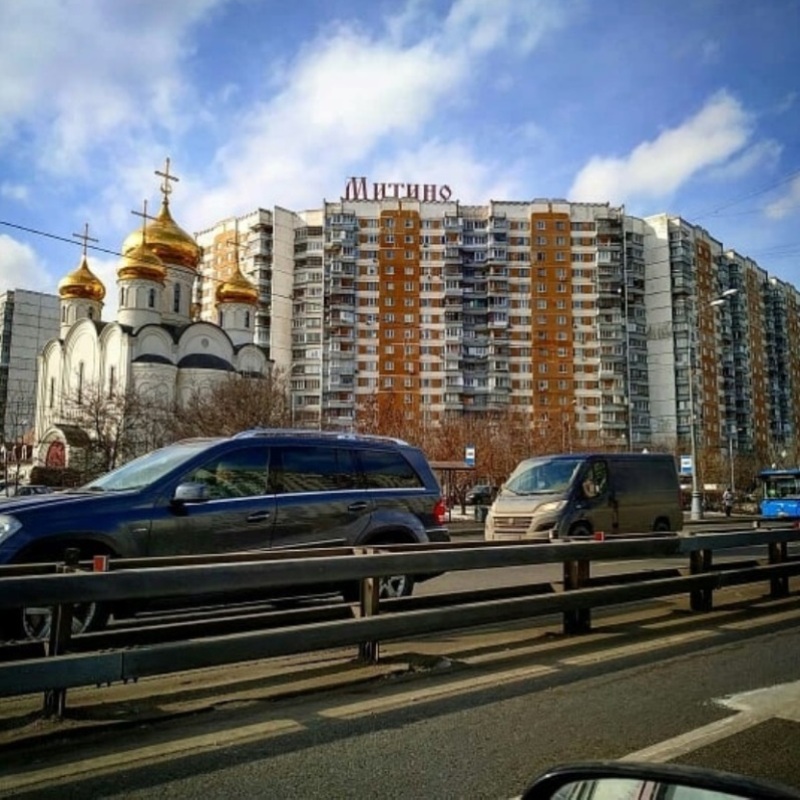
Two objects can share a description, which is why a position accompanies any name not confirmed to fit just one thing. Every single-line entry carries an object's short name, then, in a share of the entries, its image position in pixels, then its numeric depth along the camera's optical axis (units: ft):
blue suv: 19.98
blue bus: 111.34
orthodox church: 182.91
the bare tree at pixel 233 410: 134.10
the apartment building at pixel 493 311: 314.96
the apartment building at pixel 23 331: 295.07
